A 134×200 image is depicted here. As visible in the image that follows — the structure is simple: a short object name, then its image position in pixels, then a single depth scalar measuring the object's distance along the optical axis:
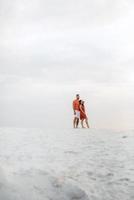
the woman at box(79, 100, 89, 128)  22.02
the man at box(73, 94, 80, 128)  21.70
